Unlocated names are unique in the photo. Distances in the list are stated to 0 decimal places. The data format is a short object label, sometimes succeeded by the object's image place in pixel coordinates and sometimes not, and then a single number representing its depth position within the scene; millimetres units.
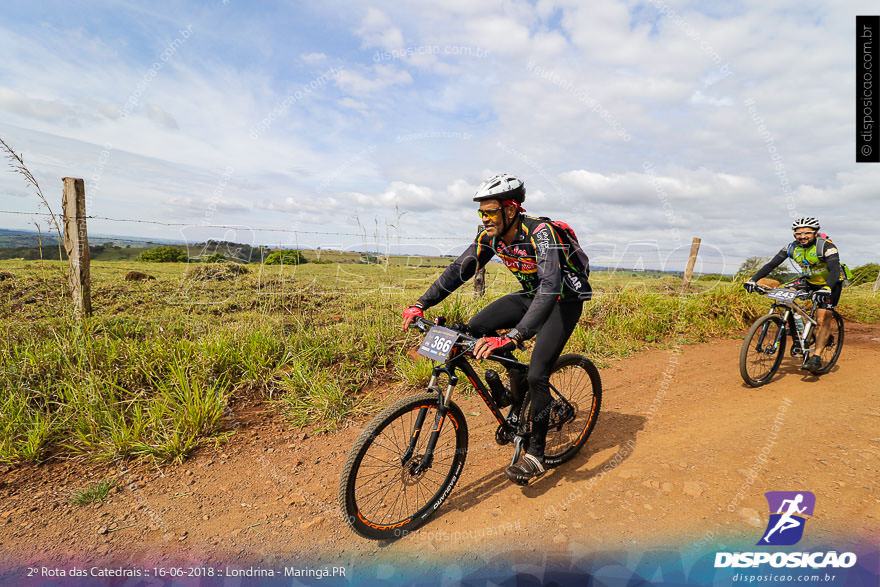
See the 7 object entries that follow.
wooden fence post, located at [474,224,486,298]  9068
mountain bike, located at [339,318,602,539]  2820
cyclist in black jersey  3168
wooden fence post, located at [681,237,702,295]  11361
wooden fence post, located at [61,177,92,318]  5336
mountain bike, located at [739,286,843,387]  5988
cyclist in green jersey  6199
